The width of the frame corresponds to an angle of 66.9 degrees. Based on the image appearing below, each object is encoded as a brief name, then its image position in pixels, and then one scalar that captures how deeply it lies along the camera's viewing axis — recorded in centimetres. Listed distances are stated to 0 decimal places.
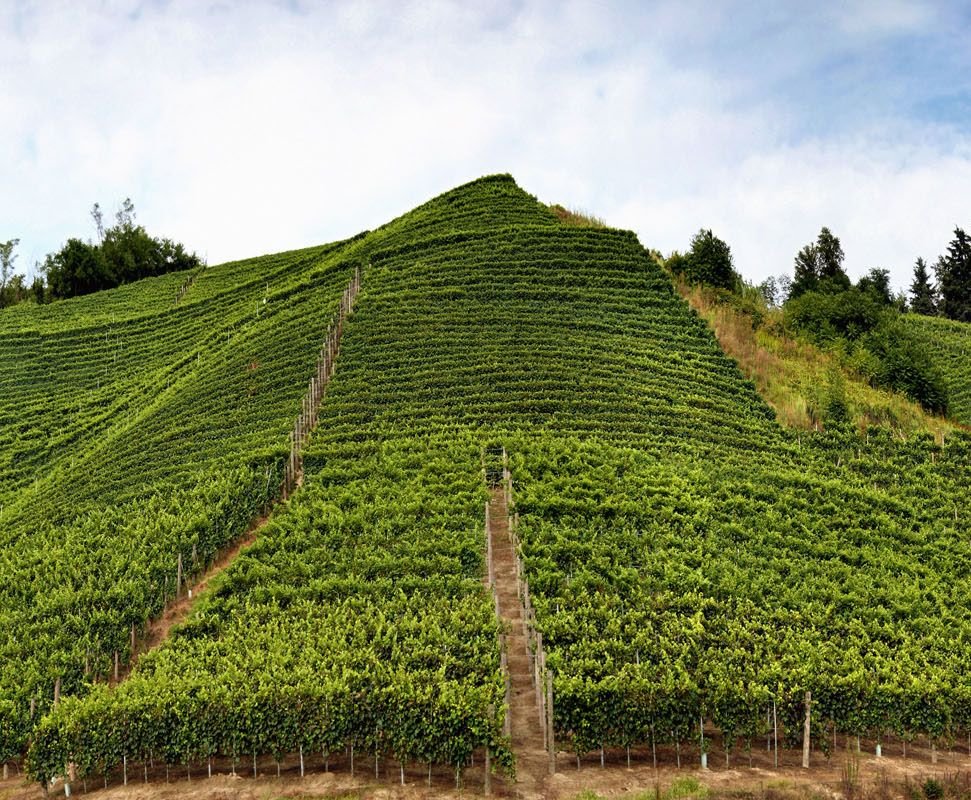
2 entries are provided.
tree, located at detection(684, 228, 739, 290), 3809
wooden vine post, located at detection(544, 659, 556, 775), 1228
